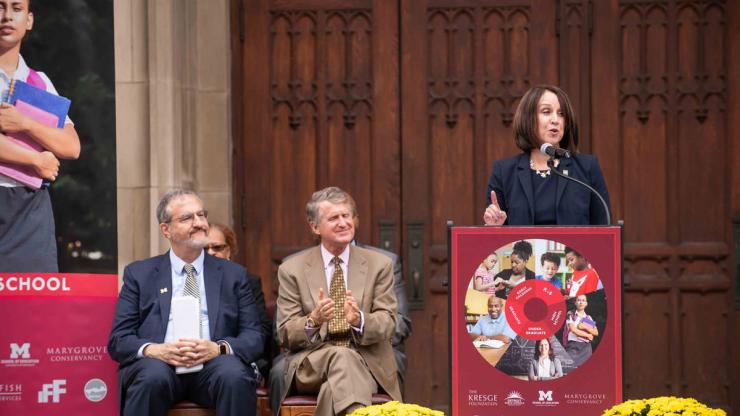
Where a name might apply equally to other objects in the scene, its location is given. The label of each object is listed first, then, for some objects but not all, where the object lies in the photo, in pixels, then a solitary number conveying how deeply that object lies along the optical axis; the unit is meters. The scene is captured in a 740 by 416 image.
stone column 14.65
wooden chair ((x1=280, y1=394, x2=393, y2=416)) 11.13
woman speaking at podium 10.43
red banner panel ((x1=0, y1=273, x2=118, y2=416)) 12.41
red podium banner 9.15
